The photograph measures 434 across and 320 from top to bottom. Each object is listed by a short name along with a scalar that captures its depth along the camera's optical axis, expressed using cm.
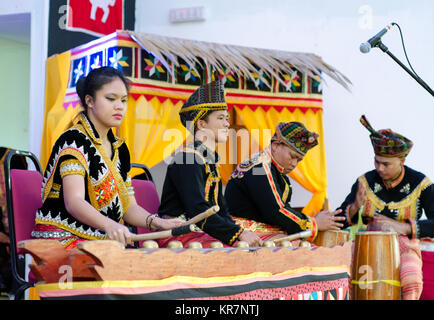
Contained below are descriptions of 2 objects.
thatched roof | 534
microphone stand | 325
